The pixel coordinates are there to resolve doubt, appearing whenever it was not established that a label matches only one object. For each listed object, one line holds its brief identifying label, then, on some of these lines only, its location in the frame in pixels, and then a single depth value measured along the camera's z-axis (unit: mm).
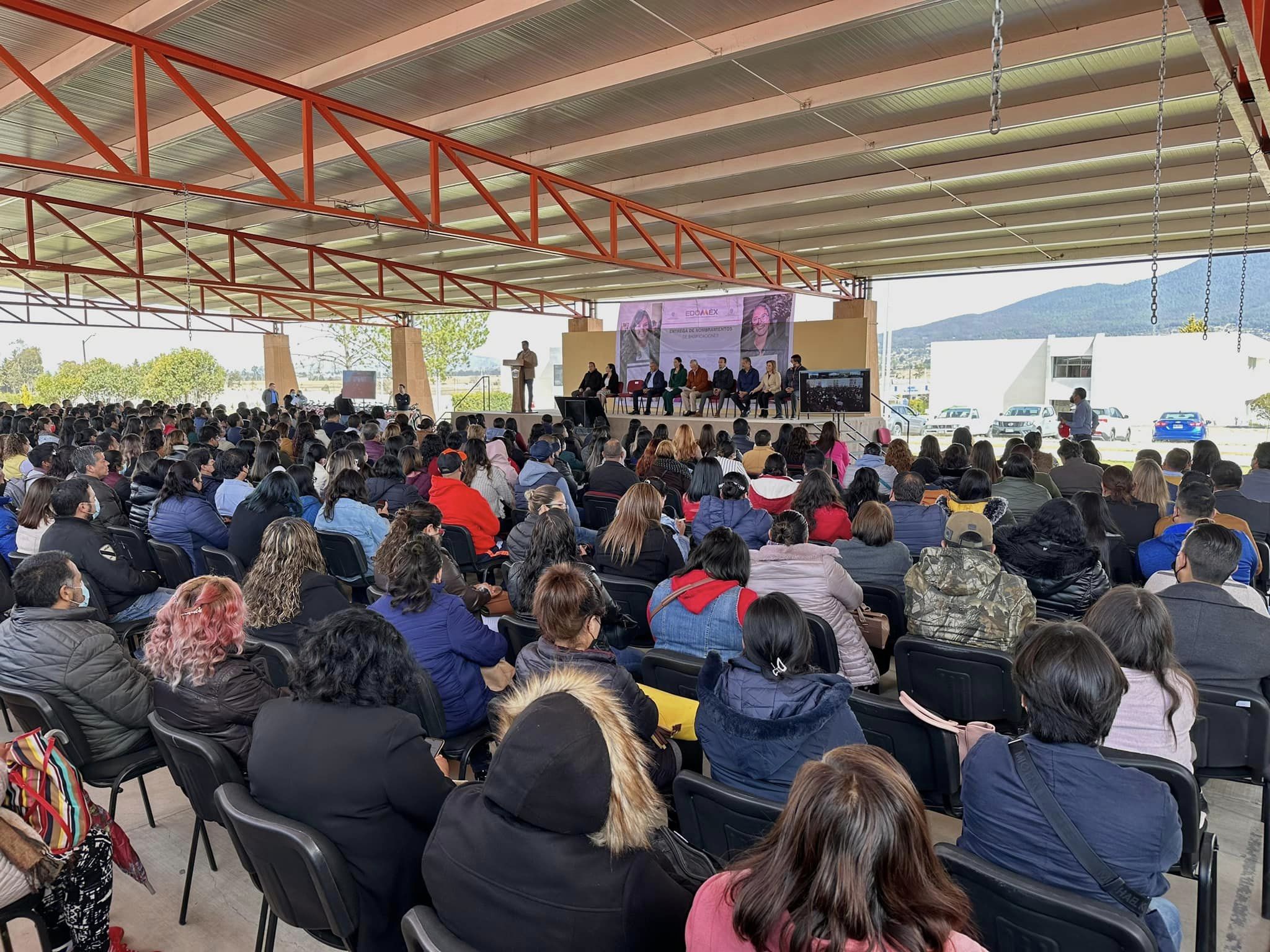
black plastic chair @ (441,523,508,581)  5305
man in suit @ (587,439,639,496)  6387
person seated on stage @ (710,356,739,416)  15742
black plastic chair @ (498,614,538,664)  3182
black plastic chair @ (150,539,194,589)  4449
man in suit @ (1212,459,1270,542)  5223
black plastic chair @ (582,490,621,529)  6184
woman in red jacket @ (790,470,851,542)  4742
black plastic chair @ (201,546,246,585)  4320
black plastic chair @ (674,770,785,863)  1743
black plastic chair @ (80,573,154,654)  3908
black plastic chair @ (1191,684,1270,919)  2480
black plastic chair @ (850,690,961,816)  2414
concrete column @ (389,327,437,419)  23219
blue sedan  16781
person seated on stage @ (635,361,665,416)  17000
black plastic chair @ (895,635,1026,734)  2803
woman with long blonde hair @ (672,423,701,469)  7879
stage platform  13820
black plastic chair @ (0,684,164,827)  2412
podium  17719
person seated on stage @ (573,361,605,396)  17875
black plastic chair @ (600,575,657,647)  3842
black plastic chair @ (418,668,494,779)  2717
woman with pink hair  2326
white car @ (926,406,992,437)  21062
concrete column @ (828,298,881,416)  17047
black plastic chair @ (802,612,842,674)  3168
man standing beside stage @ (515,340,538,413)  17781
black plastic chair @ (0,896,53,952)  1908
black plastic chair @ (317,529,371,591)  4824
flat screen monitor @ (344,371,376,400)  20844
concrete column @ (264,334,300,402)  26016
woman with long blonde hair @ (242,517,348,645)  3180
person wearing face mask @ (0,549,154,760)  2520
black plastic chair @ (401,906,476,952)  1282
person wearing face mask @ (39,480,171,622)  3889
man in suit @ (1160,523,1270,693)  2572
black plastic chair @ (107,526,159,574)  4805
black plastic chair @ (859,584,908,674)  3834
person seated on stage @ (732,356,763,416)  15438
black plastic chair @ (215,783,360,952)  1632
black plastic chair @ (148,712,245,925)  2070
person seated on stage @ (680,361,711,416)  16250
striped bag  1867
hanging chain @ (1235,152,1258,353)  5339
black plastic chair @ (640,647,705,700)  2719
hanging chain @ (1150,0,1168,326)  3404
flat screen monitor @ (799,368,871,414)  14117
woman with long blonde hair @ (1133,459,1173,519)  5199
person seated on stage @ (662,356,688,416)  16688
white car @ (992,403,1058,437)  20047
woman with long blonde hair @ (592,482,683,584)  3969
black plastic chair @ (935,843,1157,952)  1313
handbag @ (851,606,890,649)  3779
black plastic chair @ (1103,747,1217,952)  1935
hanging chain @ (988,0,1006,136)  2383
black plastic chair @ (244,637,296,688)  2797
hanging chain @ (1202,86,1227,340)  4863
